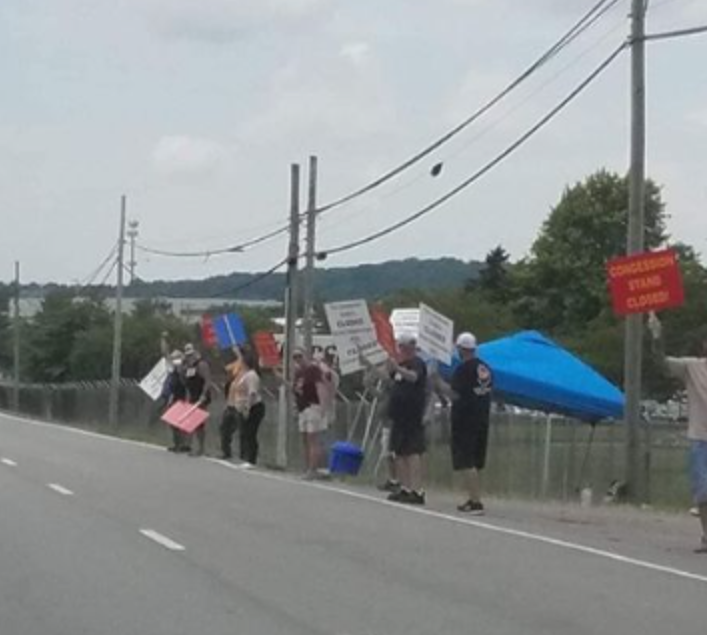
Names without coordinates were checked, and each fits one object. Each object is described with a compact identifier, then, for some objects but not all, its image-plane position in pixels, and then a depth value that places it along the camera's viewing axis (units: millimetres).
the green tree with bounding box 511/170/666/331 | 95812
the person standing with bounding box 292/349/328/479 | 27719
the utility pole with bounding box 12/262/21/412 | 90669
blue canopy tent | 34312
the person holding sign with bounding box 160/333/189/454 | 35031
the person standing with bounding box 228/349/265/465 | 31219
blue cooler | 28188
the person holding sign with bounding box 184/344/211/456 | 34219
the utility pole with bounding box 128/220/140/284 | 80475
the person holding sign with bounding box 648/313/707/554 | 16484
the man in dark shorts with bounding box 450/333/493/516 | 20172
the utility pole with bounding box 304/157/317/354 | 39844
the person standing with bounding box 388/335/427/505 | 21500
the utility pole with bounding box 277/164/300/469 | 34188
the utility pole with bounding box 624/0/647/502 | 25734
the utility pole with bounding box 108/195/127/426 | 60625
